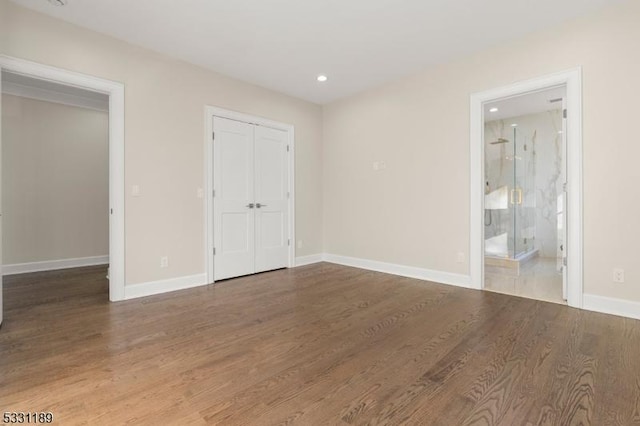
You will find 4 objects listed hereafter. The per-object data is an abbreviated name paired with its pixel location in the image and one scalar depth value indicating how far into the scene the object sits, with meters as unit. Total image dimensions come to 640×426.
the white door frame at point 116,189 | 3.11
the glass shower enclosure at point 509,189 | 5.71
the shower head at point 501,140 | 5.85
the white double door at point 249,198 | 3.97
